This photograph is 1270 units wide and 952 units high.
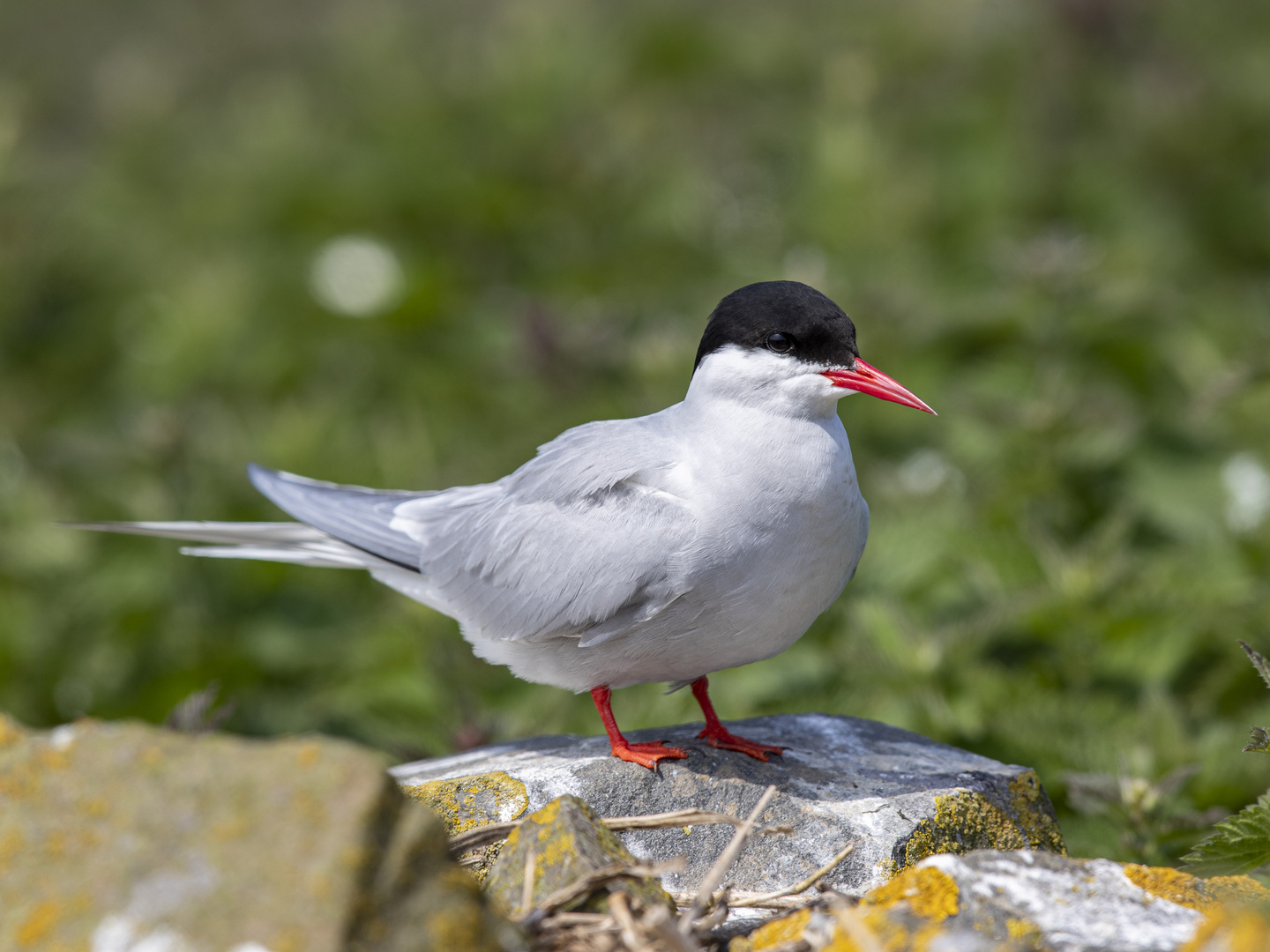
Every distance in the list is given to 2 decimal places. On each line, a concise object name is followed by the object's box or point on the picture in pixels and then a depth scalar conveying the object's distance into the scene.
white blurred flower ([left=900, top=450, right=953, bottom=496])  12.88
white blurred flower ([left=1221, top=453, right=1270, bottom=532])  11.73
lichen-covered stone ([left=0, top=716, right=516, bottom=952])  3.98
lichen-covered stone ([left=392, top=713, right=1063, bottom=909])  6.15
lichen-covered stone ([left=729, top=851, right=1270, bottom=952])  4.44
